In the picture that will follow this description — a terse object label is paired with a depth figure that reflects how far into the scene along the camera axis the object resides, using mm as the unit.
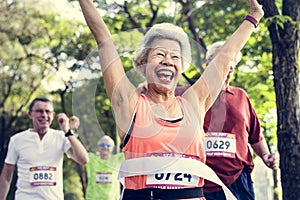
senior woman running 3878
